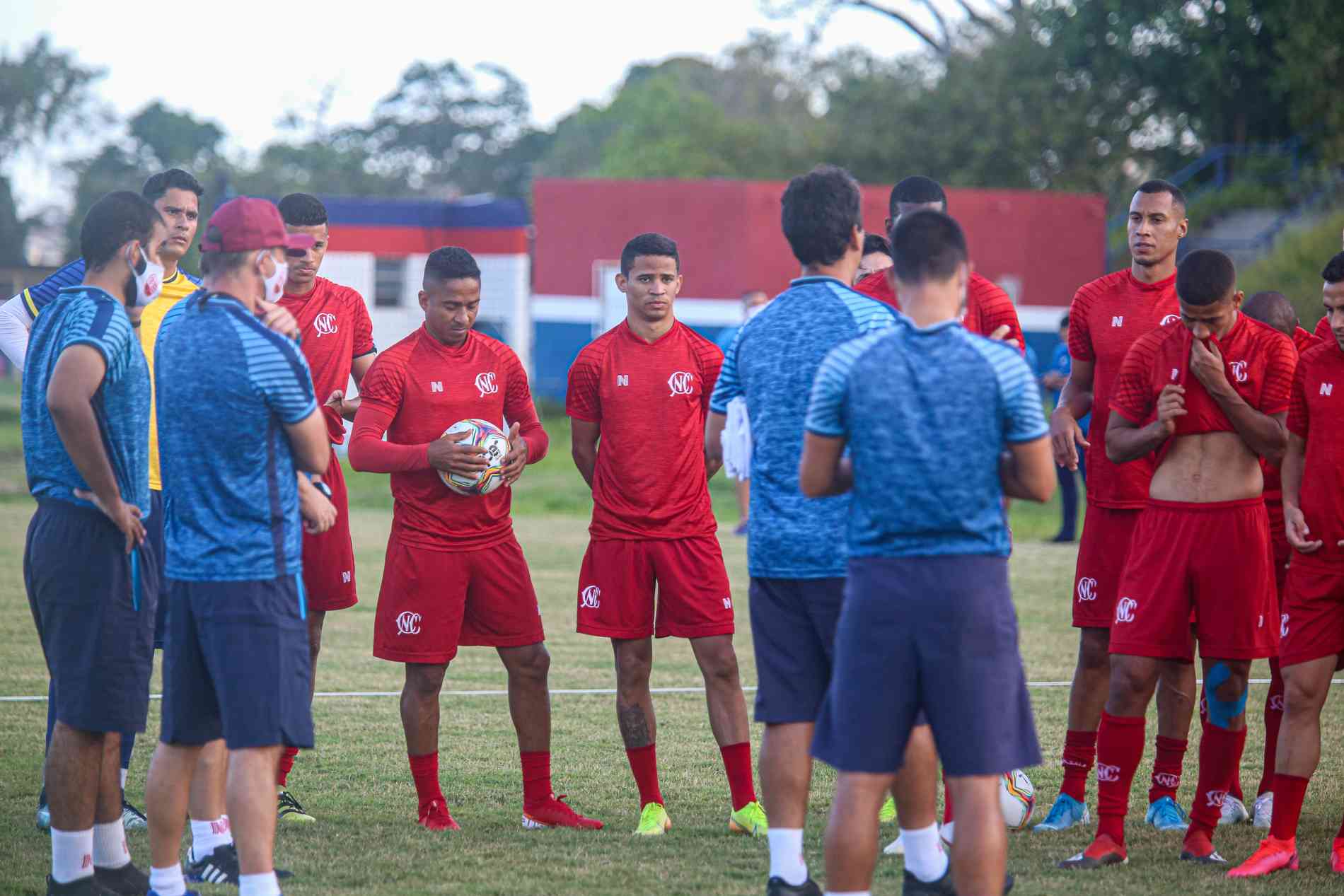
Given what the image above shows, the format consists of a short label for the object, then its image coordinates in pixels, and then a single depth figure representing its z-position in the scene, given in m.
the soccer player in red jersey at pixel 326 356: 13.58
